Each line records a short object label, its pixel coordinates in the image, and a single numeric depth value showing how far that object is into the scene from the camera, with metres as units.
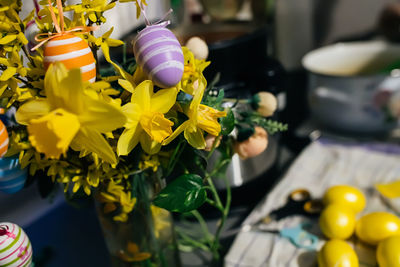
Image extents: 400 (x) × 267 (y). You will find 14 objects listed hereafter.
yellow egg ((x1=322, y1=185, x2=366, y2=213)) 0.49
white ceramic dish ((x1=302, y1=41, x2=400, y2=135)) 0.64
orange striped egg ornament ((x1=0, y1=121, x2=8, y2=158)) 0.26
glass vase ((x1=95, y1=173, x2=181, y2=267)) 0.38
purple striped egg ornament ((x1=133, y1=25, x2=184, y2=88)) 0.26
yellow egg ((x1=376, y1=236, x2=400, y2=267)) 0.37
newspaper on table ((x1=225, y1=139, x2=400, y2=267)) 0.45
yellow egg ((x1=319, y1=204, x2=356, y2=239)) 0.45
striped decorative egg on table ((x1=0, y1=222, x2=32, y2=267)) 0.30
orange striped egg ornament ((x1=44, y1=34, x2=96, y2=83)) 0.25
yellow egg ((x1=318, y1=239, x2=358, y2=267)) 0.39
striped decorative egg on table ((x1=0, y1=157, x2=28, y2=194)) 0.32
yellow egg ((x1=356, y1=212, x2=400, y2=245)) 0.43
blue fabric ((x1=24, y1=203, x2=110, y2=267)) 0.51
